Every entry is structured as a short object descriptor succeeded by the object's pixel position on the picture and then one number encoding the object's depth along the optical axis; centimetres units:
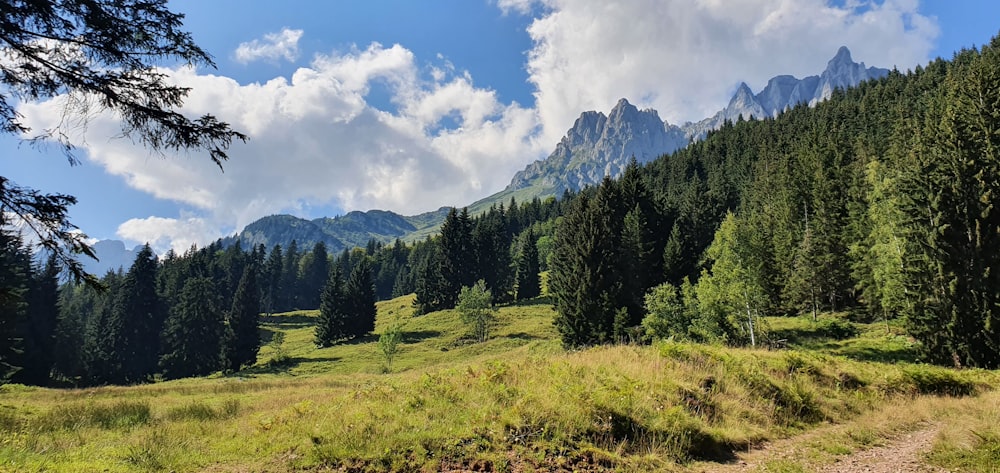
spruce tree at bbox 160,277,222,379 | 6588
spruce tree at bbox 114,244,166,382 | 6856
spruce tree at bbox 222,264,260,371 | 6431
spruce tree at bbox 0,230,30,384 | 4328
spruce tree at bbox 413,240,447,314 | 8906
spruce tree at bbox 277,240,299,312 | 14338
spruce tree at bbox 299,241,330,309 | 14938
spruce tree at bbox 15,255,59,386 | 5384
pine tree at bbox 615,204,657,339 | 4609
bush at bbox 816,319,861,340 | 3534
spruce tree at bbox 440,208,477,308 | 8944
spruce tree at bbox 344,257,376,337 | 7562
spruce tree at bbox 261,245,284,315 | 13011
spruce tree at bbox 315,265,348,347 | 7231
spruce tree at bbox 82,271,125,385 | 6375
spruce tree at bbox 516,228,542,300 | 9281
